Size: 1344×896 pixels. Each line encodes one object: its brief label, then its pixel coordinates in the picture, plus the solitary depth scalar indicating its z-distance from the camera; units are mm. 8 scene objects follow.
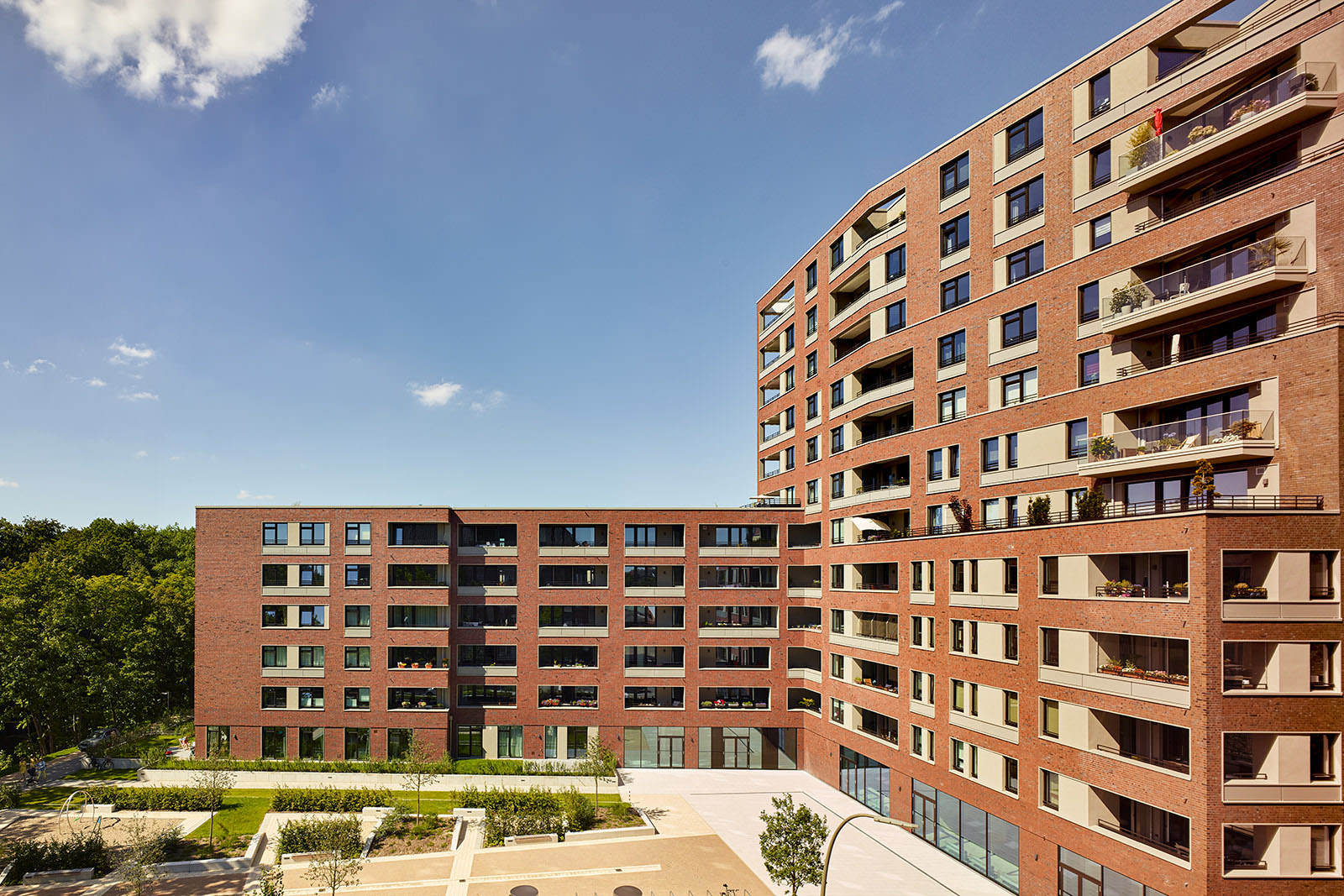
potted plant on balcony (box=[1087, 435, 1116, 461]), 28750
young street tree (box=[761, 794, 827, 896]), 27844
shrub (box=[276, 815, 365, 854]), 30922
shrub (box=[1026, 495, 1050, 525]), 30875
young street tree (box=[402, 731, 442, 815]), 43375
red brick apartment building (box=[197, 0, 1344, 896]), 22688
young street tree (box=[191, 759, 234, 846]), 39656
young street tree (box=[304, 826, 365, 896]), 30016
